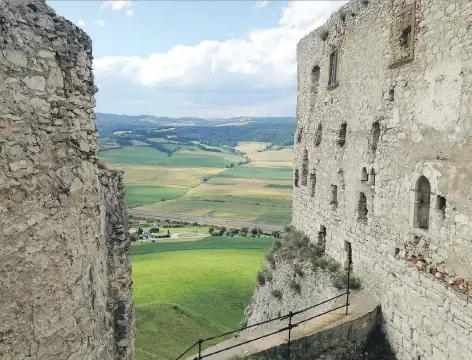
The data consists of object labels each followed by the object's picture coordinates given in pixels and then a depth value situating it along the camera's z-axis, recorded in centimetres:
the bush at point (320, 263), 1568
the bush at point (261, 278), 1899
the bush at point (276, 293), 1731
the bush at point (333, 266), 1504
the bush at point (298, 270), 1635
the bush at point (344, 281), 1377
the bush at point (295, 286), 1620
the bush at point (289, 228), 2020
